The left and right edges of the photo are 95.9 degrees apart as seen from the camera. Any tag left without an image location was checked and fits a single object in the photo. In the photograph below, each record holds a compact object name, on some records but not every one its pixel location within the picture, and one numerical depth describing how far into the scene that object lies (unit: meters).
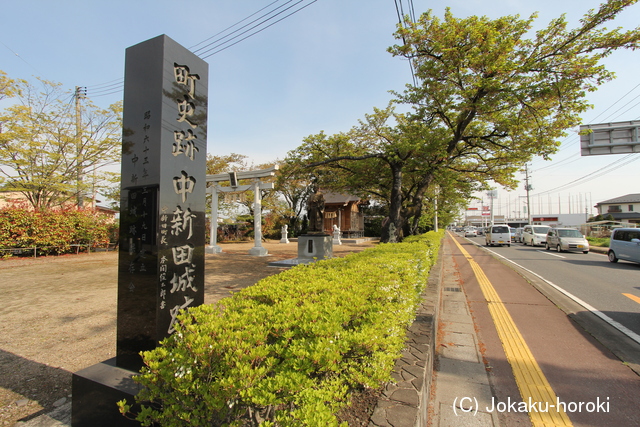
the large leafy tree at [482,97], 7.89
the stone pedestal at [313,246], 11.81
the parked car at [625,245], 10.91
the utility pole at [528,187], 38.33
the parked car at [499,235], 20.97
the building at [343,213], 28.91
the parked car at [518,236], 26.20
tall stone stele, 2.33
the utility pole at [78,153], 15.55
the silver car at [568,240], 15.59
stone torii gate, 14.86
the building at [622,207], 44.88
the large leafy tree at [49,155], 13.66
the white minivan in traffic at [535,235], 21.00
